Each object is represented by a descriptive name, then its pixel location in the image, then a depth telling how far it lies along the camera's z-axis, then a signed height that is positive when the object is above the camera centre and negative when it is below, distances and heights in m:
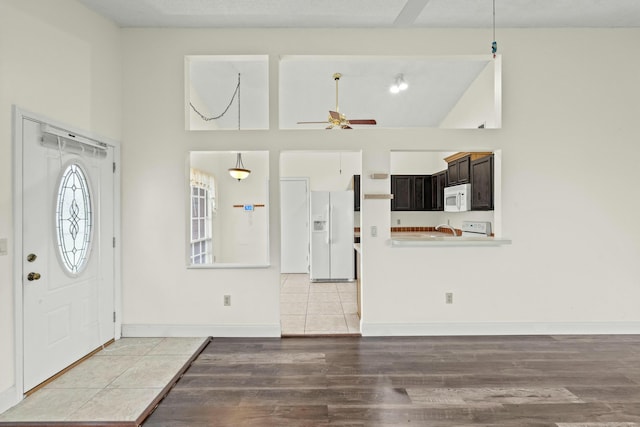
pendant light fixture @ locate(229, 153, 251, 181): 5.35 +0.64
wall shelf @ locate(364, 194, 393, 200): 3.58 +0.18
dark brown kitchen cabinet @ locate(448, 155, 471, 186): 5.03 +0.66
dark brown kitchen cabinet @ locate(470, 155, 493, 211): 4.33 +0.39
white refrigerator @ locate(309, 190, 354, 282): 6.64 -0.37
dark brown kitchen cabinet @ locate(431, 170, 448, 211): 6.29 +0.47
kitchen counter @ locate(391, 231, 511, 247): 3.46 -0.27
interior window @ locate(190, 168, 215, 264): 5.72 +0.01
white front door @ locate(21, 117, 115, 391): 2.55 -0.29
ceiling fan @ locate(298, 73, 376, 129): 3.95 +1.05
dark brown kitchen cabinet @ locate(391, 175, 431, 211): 6.93 +0.43
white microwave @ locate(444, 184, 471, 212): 4.98 +0.24
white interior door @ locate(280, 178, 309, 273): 7.36 -0.45
